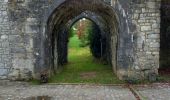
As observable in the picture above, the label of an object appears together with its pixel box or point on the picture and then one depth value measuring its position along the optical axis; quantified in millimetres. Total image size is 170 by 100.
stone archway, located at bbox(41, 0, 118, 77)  13398
